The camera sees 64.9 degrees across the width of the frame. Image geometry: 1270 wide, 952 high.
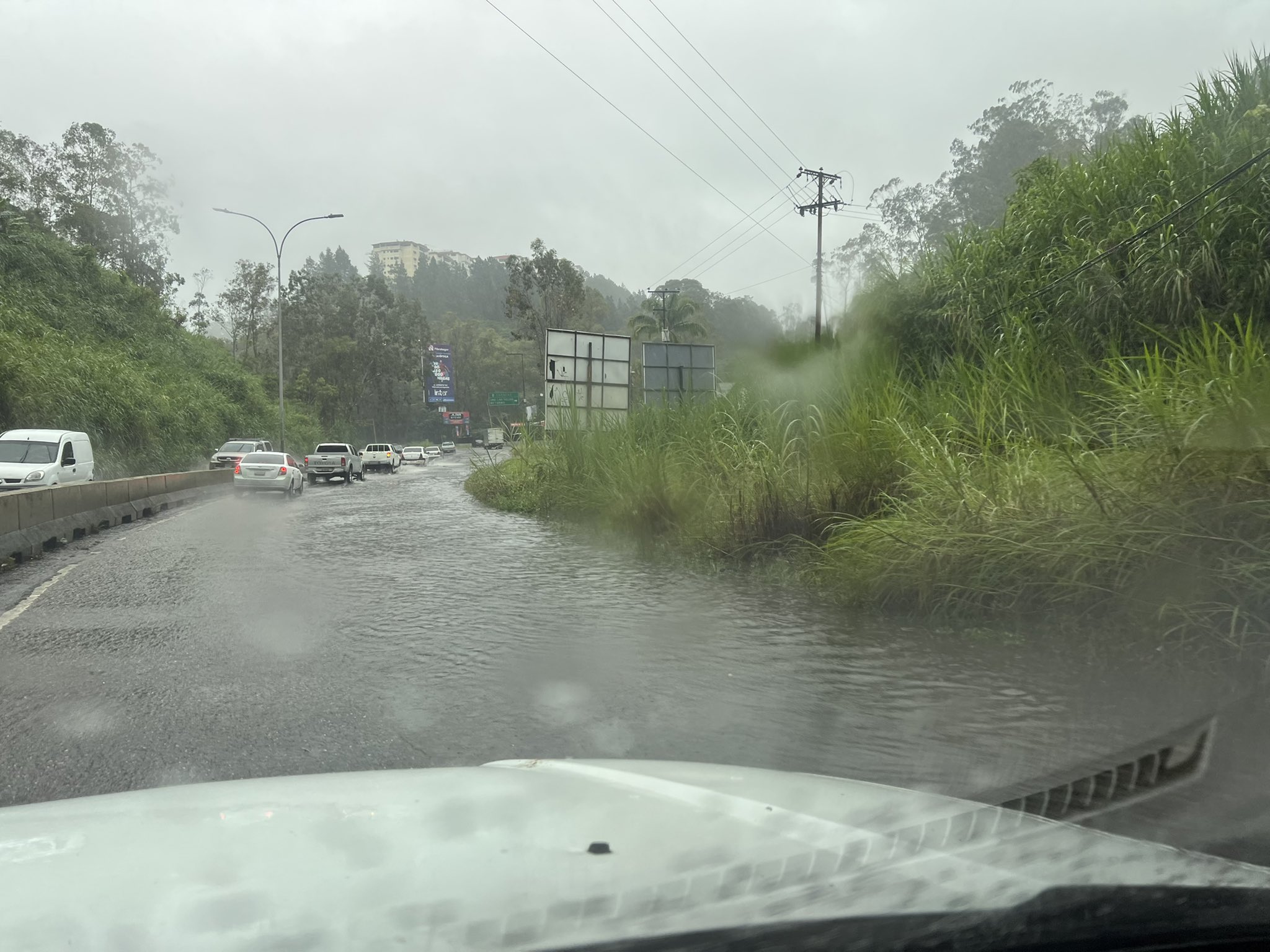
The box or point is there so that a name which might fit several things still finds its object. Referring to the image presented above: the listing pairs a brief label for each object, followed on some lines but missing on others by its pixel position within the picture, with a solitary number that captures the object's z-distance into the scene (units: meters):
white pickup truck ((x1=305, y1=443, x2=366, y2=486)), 38.38
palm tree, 55.94
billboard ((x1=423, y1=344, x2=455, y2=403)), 81.31
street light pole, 47.27
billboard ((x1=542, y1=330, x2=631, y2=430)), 25.12
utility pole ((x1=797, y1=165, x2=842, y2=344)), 36.38
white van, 21.36
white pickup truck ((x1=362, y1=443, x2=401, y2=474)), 50.31
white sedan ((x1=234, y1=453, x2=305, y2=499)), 28.50
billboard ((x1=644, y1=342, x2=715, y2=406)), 17.50
